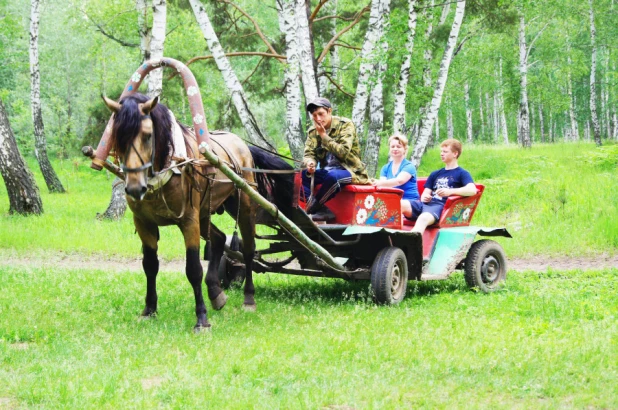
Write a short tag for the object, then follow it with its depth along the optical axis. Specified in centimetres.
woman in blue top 827
